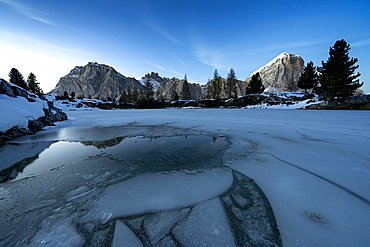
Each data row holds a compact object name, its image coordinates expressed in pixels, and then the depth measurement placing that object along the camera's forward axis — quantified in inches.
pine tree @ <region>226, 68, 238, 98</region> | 1881.2
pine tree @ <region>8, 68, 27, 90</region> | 1573.7
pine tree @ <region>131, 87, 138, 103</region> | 2580.2
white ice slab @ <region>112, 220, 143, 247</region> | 42.3
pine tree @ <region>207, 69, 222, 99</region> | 2026.3
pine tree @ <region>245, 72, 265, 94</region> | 1632.6
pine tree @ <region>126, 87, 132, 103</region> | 2539.4
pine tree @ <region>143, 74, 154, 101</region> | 2158.0
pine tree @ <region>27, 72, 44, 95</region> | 1812.6
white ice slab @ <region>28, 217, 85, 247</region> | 42.9
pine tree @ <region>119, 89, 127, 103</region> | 2573.8
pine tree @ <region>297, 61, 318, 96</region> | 1190.9
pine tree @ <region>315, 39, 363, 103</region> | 702.3
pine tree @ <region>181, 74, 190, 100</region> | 2394.7
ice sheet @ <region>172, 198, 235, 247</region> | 42.7
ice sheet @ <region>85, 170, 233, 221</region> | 56.8
